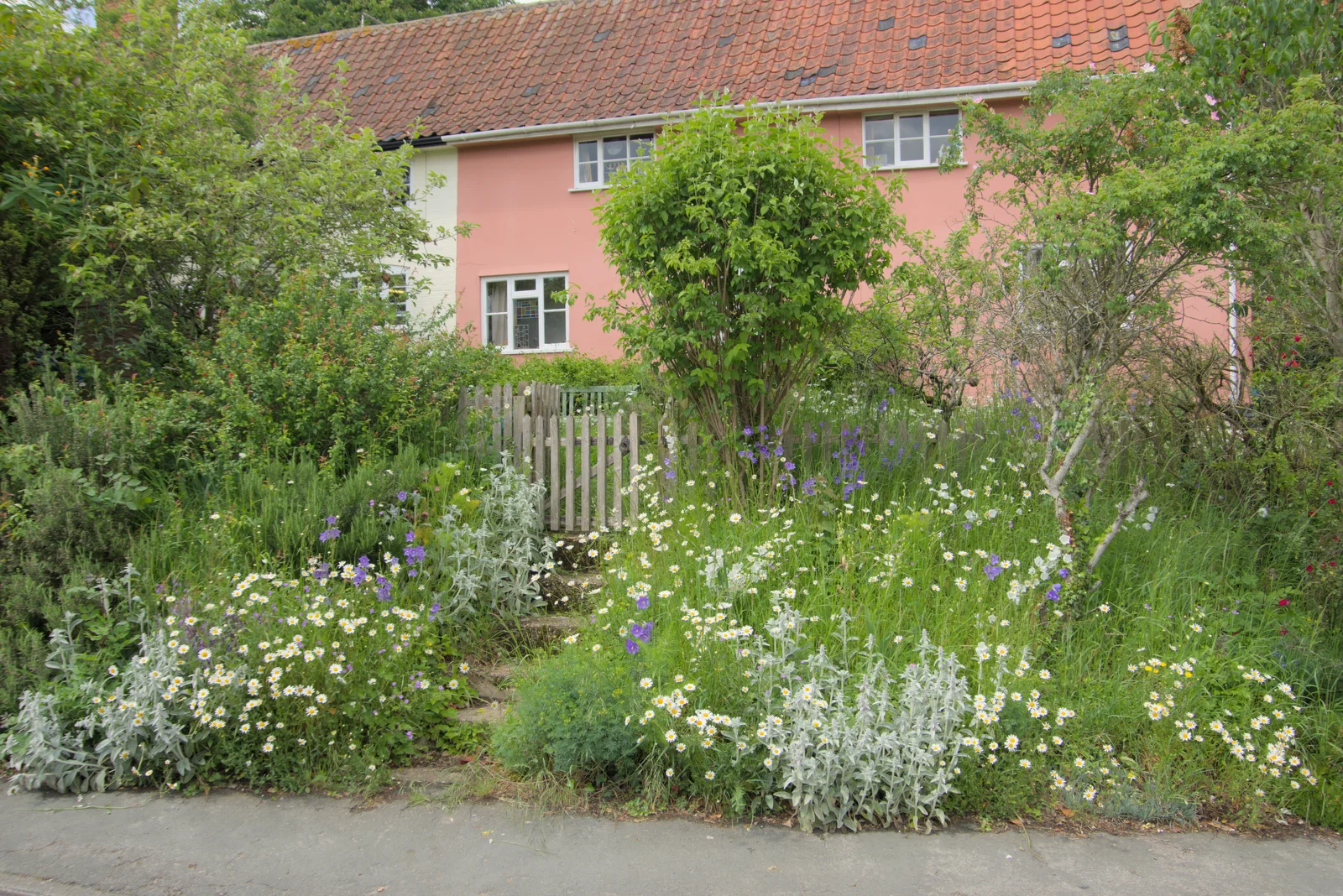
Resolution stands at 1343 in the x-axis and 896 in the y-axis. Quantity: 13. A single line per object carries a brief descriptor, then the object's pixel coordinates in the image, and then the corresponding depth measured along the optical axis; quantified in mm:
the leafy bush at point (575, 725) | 4145
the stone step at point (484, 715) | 4820
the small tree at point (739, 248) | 5762
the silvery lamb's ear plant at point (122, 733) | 4281
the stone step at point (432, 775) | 4441
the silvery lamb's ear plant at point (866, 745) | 3924
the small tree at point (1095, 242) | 5043
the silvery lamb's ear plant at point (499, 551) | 5477
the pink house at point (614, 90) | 14977
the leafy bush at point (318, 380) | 6094
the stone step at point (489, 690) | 5074
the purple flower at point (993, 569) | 4801
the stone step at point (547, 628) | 5520
